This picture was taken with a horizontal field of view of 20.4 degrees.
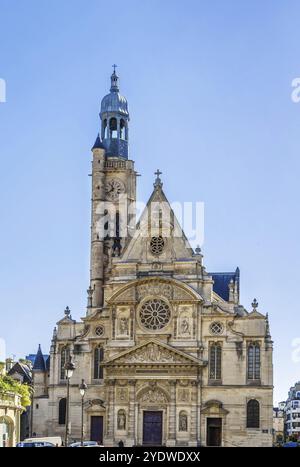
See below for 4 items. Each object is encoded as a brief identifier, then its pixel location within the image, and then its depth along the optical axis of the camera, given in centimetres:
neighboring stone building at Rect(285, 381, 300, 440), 11475
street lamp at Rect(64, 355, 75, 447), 3243
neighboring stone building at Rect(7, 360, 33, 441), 7050
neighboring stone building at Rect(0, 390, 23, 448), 4306
